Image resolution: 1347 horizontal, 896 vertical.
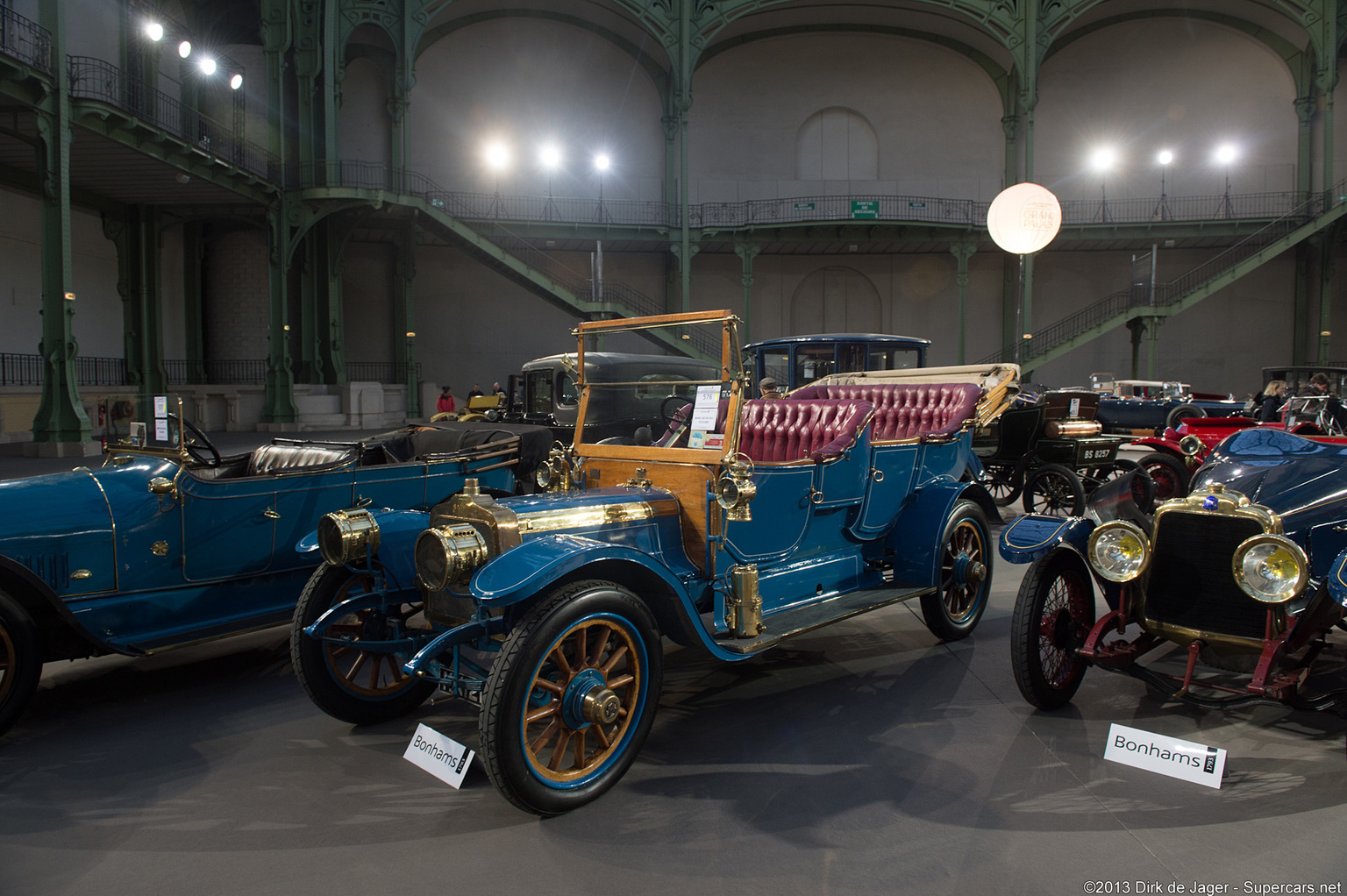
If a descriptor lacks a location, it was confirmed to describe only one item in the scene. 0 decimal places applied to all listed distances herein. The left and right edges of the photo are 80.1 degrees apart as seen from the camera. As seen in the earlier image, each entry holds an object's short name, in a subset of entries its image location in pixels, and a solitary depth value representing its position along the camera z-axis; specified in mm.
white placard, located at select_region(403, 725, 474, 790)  2758
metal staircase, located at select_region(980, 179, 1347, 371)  20156
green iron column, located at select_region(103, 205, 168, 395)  17281
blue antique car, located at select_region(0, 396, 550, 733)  3264
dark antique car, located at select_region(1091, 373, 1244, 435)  12648
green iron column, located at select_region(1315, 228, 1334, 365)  21422
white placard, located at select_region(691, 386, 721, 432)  3268
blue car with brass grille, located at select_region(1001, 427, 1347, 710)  2822
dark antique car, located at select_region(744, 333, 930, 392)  11406
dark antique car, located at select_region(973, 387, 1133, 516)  8086
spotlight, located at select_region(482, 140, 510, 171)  22750
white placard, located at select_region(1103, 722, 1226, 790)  2738
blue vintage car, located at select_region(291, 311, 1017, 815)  2568
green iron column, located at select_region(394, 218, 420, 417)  21203
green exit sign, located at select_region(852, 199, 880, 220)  20422
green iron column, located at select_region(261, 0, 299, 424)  17000
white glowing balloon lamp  10703
